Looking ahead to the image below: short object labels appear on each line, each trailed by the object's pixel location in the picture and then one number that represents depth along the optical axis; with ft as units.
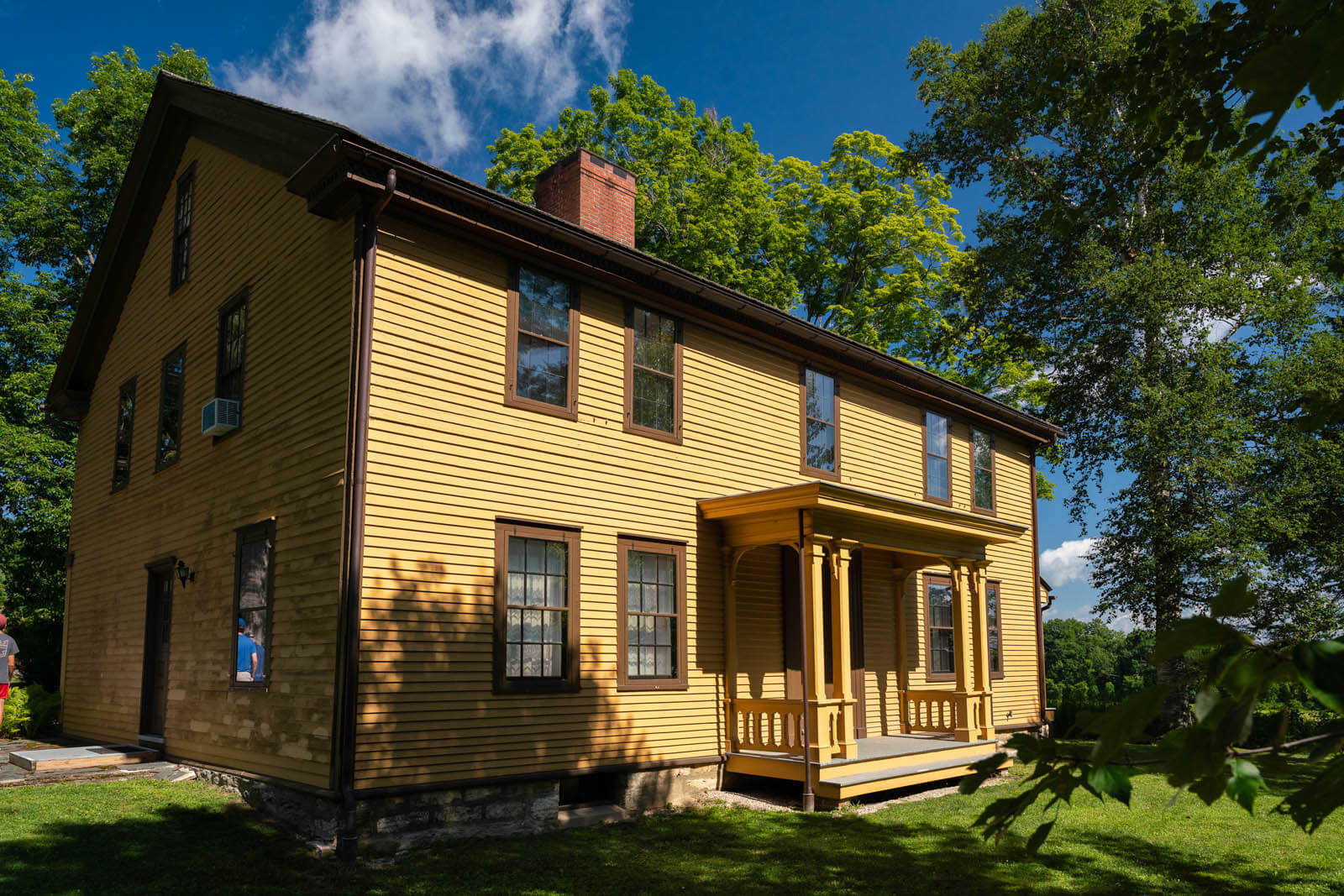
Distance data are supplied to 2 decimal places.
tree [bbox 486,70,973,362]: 99.35
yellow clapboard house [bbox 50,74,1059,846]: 32.78
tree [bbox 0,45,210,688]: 77.82
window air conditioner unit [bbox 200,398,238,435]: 40.29
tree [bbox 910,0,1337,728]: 73.00
